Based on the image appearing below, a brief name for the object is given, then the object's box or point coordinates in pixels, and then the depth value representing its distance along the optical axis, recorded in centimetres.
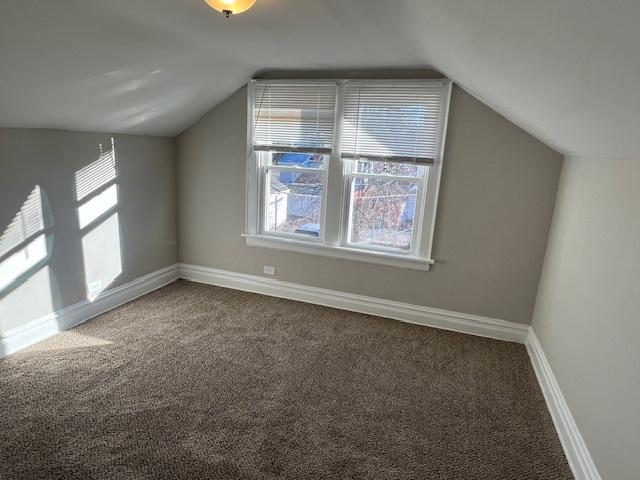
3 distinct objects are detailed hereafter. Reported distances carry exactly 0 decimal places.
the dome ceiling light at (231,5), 163
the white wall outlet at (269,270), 377
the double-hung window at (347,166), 307
